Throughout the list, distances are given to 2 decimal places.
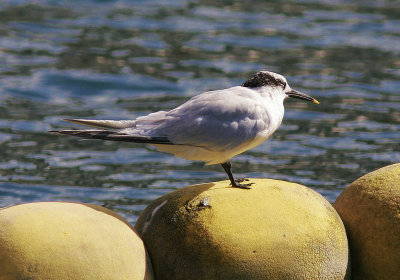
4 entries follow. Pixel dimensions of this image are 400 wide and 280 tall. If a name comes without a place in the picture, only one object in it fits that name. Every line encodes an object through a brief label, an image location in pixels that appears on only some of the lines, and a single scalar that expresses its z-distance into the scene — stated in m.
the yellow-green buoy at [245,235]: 8.82
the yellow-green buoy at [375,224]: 9.45
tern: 9.80
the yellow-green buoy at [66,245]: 8.38
